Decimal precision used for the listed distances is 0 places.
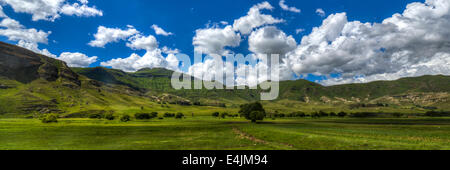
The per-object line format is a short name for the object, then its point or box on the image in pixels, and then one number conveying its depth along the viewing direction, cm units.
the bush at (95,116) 16099
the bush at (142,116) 14315
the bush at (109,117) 13342
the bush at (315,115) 19182
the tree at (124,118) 12300
